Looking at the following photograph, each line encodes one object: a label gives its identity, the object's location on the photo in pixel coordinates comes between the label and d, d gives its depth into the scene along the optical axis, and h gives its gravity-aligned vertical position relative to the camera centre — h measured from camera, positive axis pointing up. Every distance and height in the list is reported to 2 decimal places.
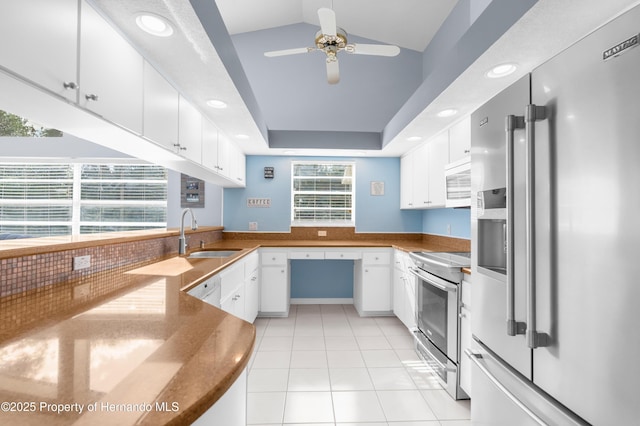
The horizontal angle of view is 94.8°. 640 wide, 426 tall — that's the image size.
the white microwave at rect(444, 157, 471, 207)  2.39 +0.31
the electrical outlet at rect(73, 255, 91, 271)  1.56 -0.24
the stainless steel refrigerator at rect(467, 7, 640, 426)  0.78 -0.06
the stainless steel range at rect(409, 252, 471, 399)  2.16 -0.77
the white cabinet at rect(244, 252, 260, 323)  3.04 -0.77
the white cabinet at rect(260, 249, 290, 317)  3.70 -0.81
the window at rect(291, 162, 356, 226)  4.52 +0.41
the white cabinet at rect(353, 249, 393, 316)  3.73 -0.81
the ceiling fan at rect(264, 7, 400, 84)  2.01 +1.29
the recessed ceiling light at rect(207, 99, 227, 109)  2.35 +0.94
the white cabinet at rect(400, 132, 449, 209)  3.02 +0.53
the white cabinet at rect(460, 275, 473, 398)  2.02 -0.80
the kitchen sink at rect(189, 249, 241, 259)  3.16 -0.38
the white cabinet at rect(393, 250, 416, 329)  3.09 -0.82
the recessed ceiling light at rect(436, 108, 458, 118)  2.49 +0.92
